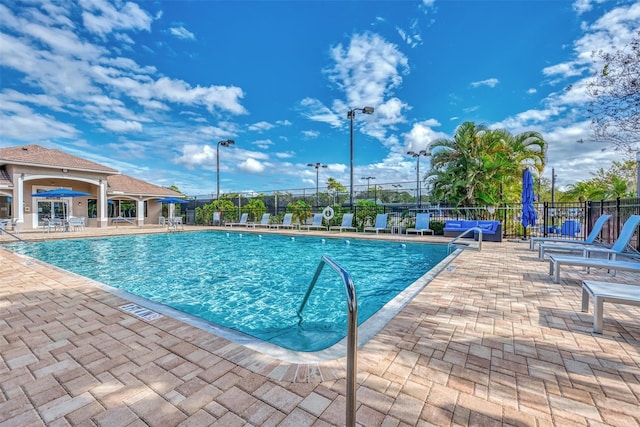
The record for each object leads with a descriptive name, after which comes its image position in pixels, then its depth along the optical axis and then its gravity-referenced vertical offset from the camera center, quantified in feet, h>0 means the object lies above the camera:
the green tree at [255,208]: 64.64 -0.05
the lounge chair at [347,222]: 48.51 -2.40
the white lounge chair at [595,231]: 21.58 -1.71
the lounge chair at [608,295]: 8.77 -2.74
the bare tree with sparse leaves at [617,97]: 19.60 +8.07
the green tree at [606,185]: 48.15 +4.90
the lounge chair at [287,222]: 56.24 -2.82
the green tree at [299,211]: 57.85 -0.65
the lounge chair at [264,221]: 58.05 -2.71
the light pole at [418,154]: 85.38 +16.64
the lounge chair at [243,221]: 62.34 -2.92
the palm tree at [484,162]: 43.65 +7.30
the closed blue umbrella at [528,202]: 34.06 +0.78
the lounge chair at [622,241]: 16.56 -1.96
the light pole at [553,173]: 94.34 +12.06
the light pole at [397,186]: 61.41 +4.79
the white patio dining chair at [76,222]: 50.13 -2.60
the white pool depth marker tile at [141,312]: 10.67 -4.11
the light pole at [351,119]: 43.47 +14.45
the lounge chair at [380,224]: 45.85 -2.58
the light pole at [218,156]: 66.12 +12.40
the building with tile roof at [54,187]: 52.37 +4.41
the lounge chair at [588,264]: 12.70 -2.60
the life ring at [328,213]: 51.55 -0.91
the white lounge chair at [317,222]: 51.93 -2.68
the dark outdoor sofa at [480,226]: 35.76 -2.59
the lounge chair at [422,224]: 41.75 -2.34
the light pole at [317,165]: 114.83 +17.32
